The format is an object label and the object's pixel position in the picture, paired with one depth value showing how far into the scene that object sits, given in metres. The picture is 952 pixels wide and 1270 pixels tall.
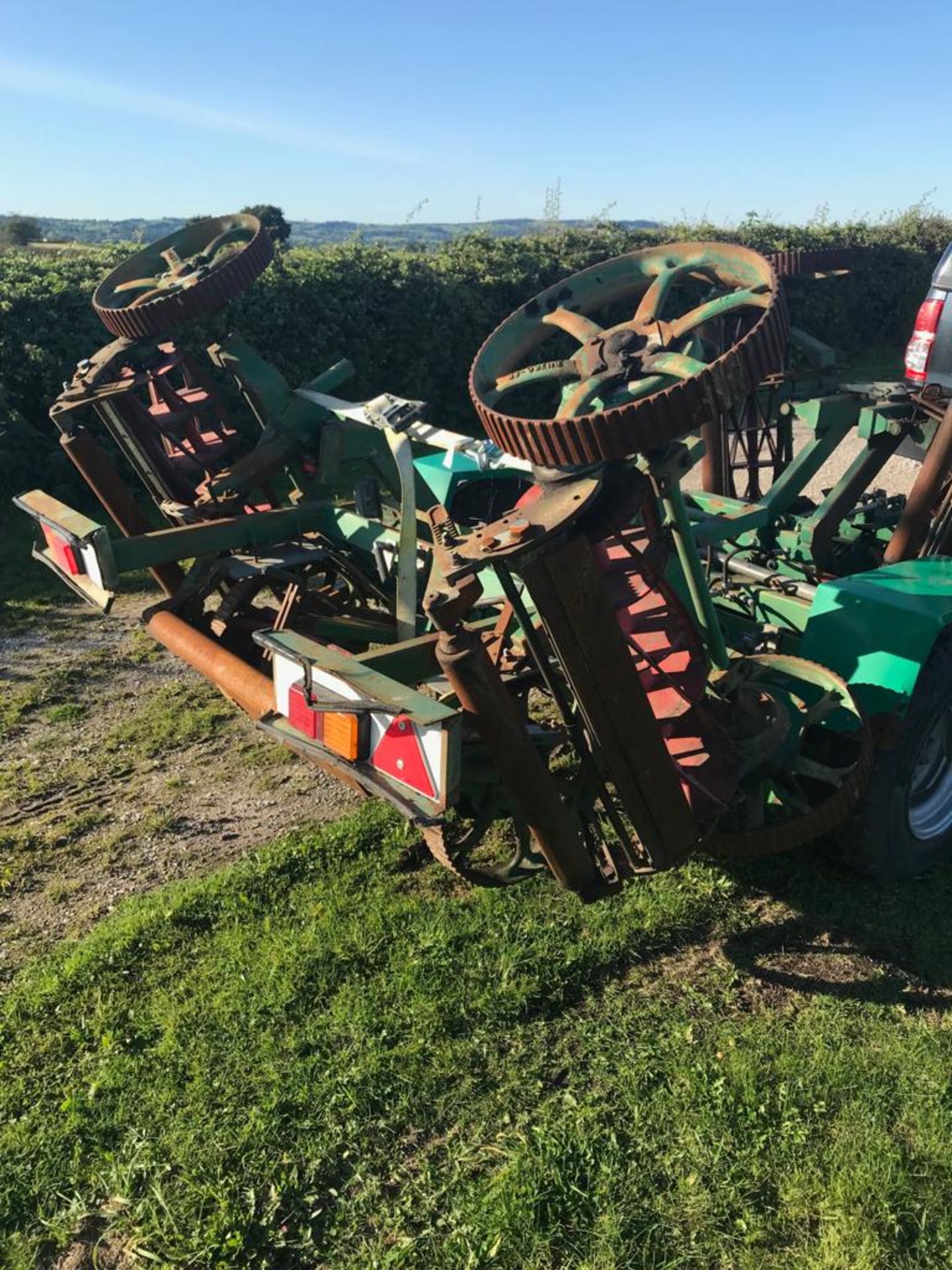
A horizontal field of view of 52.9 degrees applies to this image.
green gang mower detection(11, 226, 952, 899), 2.30
